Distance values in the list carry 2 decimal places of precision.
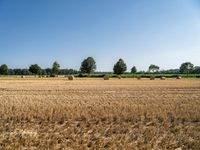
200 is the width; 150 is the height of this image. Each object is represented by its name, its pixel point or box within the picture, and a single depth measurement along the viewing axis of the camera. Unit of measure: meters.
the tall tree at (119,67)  127.09
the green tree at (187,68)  164.75
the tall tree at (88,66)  131.00
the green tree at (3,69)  152.98
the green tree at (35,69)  142.38
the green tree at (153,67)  182.25
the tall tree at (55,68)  152.00
